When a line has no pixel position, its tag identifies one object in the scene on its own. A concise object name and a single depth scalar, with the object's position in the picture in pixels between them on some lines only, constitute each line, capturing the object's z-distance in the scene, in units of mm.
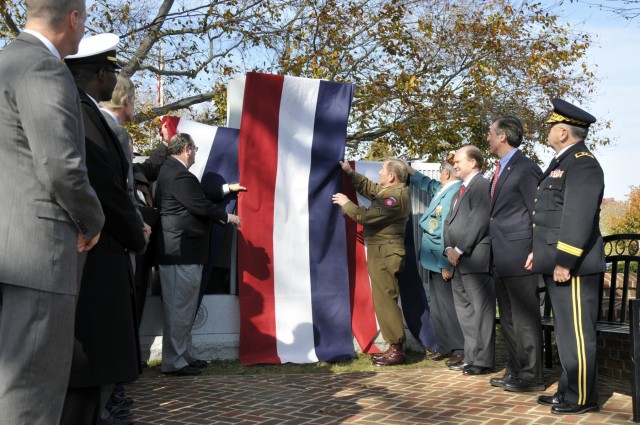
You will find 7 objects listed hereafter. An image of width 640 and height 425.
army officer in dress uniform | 4660
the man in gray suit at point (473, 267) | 6130
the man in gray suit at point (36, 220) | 2281
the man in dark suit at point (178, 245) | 6070
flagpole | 13727
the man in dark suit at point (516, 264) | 5512
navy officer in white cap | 2764
